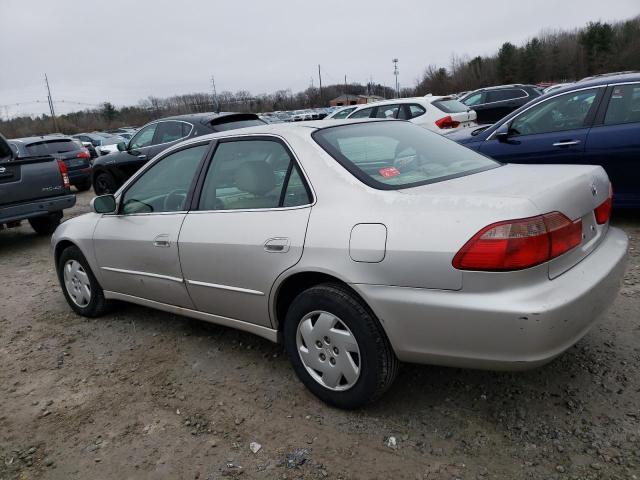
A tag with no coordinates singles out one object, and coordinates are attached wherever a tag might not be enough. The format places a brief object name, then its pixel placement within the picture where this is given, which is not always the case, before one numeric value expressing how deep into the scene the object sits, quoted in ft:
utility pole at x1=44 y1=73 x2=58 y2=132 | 209.40
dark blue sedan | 17.04
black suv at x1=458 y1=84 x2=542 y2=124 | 48.60
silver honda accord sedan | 7.11
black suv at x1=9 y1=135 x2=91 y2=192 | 41.47
